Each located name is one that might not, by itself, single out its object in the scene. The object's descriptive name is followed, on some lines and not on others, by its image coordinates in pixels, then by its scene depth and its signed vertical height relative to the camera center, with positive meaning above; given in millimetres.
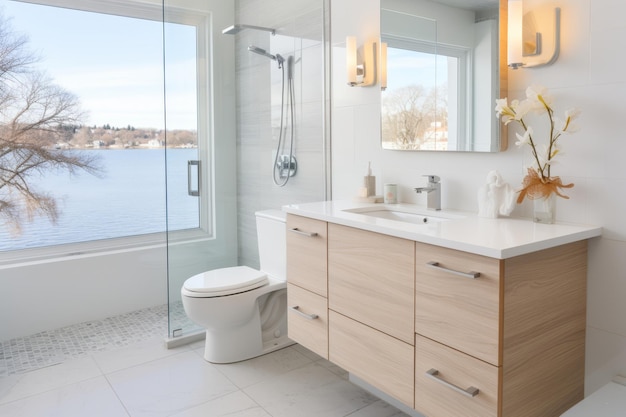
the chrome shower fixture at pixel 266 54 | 3061 +732
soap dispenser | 2584 -48
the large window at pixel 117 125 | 3010 +353
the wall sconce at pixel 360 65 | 2621 +569
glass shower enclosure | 2965 +310
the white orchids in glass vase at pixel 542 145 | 1771 +106
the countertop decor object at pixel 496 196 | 1942 -88
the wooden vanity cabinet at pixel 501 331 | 1518 -506
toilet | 2734 -704
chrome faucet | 2264 -76
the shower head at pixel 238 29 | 3047 +883
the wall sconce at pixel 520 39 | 1855 +496
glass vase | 1815 -126
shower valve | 3107 +56
